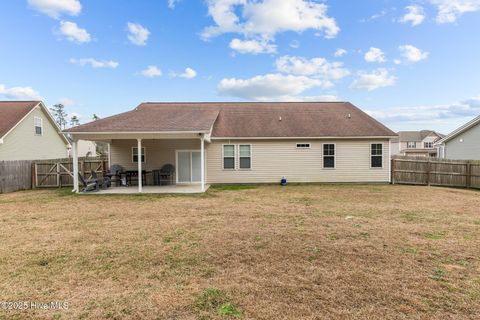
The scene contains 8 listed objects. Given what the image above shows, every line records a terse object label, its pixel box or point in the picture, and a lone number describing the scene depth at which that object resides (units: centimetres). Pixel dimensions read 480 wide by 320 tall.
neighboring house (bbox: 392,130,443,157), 5247
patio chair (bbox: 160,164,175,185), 1398
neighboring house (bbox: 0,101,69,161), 1508
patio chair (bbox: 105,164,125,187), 1341
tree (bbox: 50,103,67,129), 6112
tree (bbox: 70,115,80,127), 6261
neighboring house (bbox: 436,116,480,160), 1712
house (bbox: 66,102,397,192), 1438
